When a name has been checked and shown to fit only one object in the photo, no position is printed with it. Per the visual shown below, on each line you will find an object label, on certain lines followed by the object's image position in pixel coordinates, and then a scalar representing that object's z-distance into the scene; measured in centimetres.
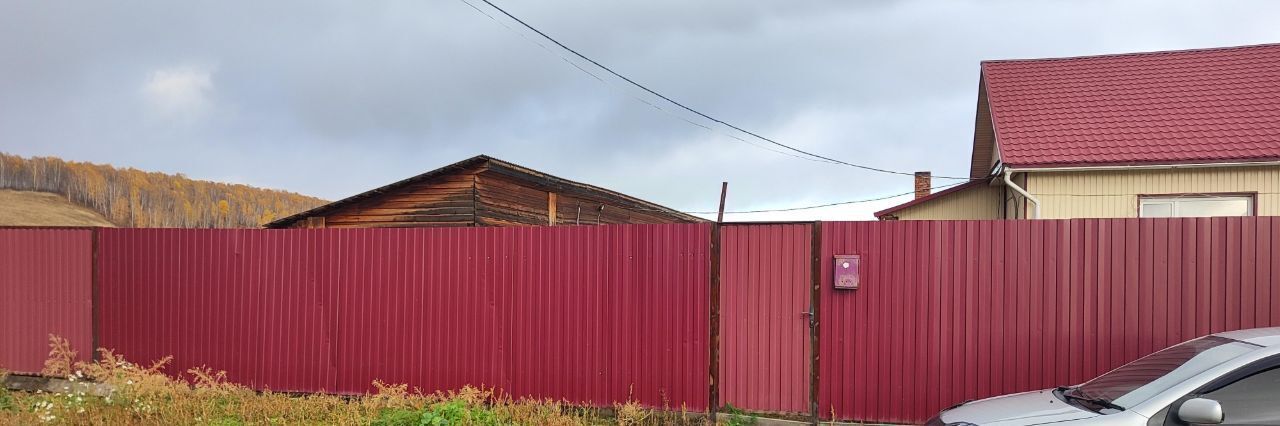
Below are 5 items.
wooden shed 1362
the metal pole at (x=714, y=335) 684
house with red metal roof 932
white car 383
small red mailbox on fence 654
